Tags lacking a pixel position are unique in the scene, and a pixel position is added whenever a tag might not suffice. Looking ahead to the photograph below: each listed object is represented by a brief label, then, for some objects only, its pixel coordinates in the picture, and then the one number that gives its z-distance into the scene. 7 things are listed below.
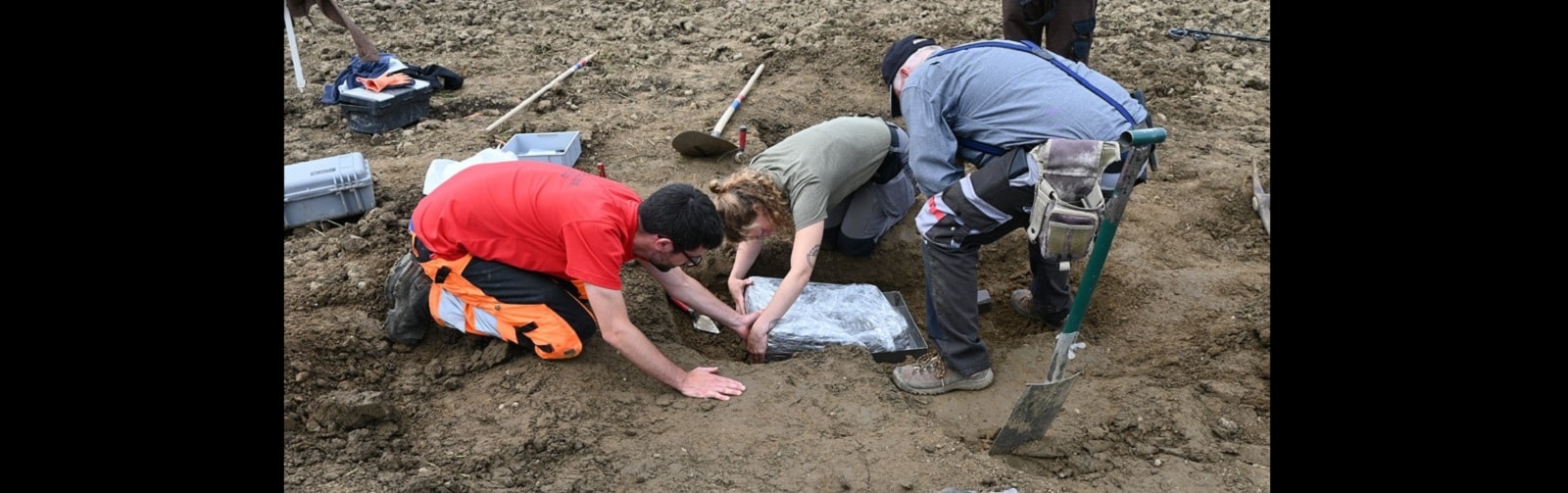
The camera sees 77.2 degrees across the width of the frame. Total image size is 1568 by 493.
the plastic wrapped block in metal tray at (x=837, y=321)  3.84
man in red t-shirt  2.96
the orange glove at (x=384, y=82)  5.73
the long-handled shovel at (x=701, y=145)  5.13
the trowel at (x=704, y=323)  4.07
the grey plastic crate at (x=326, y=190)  4.37
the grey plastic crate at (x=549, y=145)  5.09
